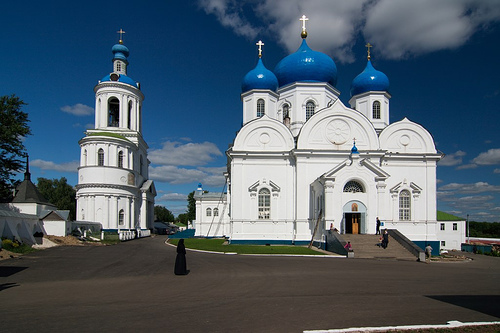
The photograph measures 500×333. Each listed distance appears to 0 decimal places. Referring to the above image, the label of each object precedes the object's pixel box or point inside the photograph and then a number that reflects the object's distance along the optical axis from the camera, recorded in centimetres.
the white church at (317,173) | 2836
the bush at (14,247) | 2078
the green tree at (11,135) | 2797
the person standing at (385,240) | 2313
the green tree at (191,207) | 8279
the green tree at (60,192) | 6467
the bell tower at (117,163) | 4069
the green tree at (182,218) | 15912
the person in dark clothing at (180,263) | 1316
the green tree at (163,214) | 12362
